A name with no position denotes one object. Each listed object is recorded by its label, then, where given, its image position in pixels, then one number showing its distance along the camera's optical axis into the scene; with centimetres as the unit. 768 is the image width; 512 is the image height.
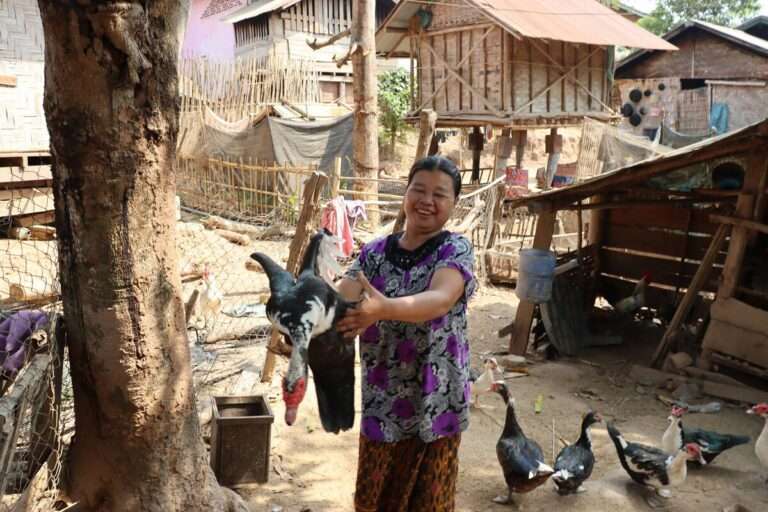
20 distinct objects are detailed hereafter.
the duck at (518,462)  409
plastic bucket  702
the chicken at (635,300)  782
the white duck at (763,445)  435
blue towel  1861
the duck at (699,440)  459
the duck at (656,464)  421
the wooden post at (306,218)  495
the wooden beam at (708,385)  582
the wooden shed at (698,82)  1834
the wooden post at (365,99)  1173
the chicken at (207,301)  709
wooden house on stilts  1505
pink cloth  830
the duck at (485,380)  559
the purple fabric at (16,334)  257
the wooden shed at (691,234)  598
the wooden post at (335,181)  1105
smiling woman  237
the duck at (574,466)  419
